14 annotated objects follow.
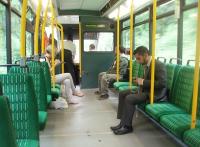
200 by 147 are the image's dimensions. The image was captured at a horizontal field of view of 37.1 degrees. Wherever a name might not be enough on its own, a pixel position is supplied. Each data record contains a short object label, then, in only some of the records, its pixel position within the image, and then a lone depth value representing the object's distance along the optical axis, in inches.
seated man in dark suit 159.8
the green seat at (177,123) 114.5
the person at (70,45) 393.4
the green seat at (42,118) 124.4
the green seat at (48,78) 184.7
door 333.4
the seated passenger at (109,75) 264.0
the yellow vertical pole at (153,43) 136.4
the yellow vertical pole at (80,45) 329.7
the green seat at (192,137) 99.2
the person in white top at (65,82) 246.4
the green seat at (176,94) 142.9
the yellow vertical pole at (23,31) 108.2
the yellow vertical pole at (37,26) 142.5
